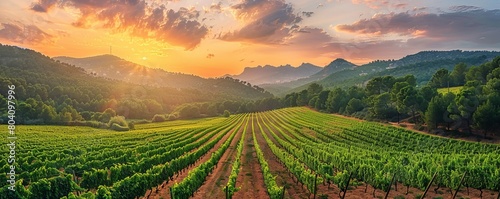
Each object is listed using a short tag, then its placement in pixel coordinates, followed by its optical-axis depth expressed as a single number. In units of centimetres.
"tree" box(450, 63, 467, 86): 12562
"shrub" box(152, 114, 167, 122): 14700
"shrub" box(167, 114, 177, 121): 15350
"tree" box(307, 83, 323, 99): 16518
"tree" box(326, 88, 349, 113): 12262
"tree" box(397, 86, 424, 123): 8238
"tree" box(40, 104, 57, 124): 11188
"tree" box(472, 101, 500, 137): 6094
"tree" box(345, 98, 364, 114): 11341
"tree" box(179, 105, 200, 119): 16175
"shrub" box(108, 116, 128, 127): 11635
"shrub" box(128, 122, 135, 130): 11498
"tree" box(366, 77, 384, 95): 12100
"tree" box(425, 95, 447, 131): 7019
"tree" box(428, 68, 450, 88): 12675
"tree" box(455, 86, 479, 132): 6569
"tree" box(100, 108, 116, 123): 13088
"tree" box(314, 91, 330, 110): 13875
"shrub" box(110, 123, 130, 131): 11038
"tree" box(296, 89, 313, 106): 16325
